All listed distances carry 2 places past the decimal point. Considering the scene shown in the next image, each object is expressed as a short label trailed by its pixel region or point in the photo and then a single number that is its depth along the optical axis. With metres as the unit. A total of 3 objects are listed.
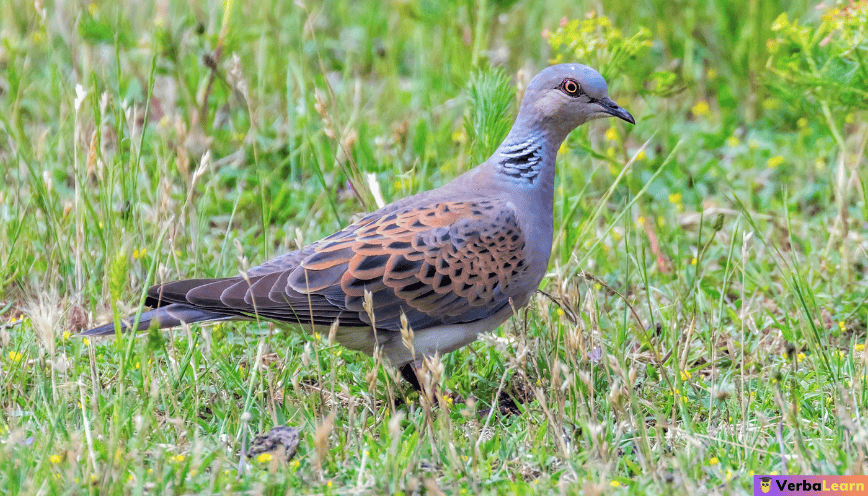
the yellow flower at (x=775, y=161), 10.62
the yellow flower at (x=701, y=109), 11.89
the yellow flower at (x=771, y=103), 11.89
